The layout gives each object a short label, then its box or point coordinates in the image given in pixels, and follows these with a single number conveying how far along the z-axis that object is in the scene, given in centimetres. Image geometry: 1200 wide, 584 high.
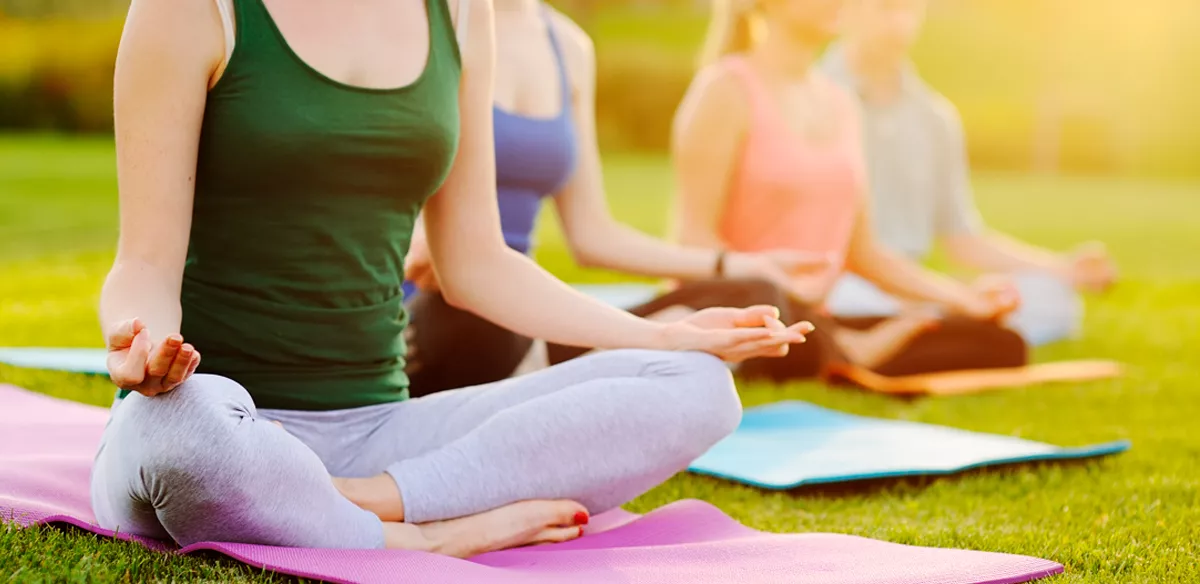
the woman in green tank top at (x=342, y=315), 203
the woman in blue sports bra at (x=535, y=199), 331
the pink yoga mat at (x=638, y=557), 203
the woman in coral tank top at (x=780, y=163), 442
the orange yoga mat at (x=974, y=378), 445
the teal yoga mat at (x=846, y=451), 309
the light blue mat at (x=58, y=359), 435
